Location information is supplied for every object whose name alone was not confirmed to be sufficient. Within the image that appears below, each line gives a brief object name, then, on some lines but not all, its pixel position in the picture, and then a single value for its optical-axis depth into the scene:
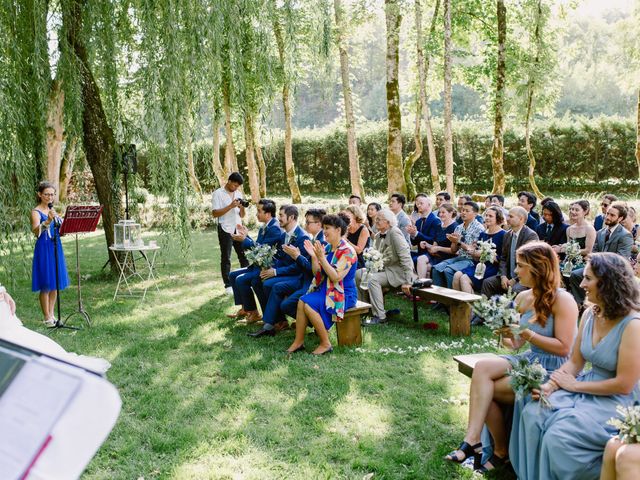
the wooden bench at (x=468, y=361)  4.02
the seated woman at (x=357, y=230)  8.18
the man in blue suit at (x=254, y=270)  7.14
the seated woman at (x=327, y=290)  5.94
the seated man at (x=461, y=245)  7.74
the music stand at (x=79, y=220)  6.59
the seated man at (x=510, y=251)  6.93
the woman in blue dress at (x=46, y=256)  6.70
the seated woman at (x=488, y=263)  7.34
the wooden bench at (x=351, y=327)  6.20
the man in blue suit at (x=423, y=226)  8.73
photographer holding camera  8.57
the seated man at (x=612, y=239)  6.88
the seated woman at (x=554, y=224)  7.65
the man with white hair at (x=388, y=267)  7.28
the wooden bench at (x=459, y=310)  6.43
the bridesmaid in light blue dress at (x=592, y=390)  2.90
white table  8.64
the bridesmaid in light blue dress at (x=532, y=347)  3.56
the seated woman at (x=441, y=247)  8.32
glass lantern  8.62
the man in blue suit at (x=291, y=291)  6.50
